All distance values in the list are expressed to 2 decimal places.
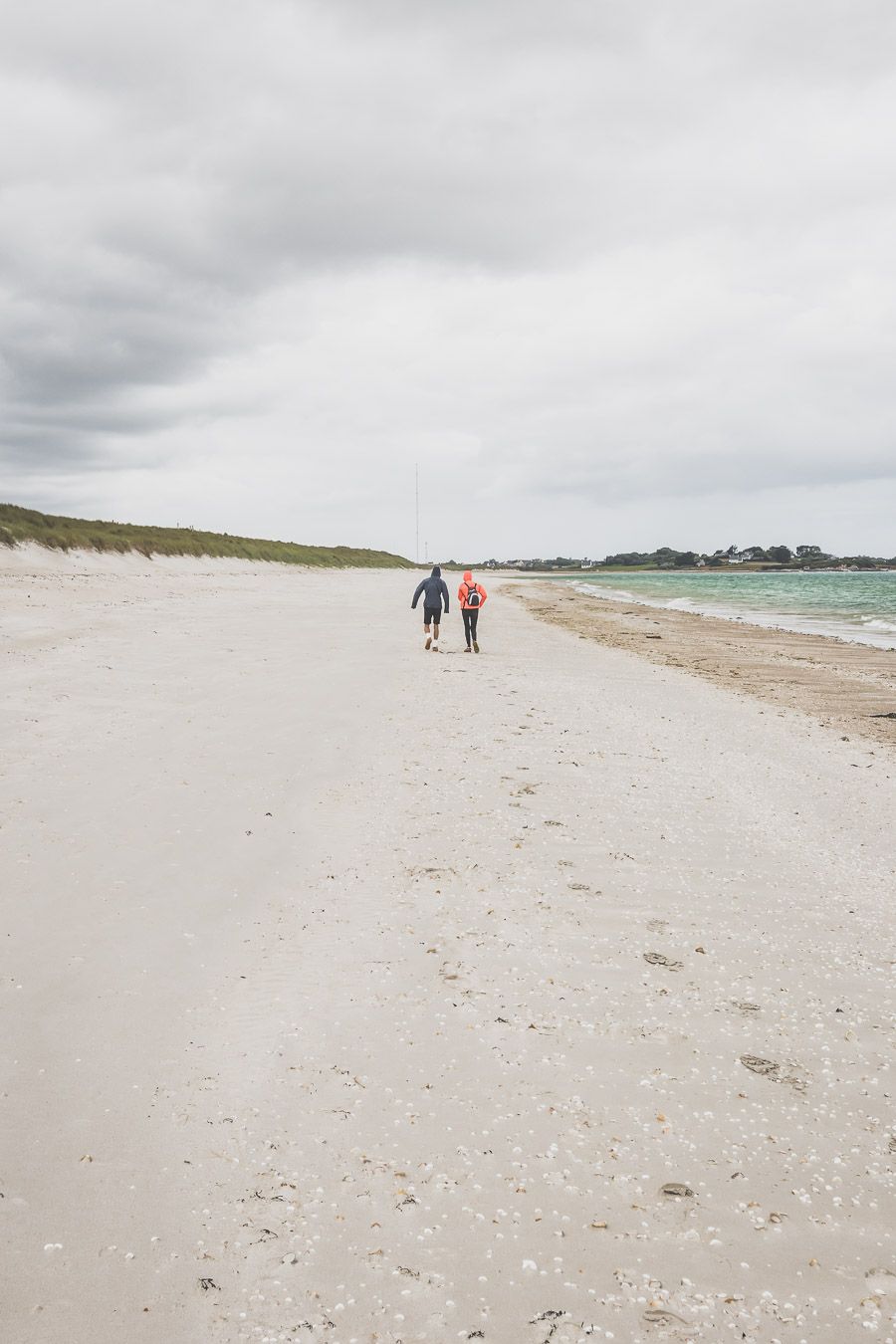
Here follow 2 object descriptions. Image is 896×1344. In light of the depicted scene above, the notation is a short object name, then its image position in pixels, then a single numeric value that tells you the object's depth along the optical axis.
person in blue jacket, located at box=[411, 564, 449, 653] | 18.48
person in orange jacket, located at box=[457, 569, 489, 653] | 18.14
